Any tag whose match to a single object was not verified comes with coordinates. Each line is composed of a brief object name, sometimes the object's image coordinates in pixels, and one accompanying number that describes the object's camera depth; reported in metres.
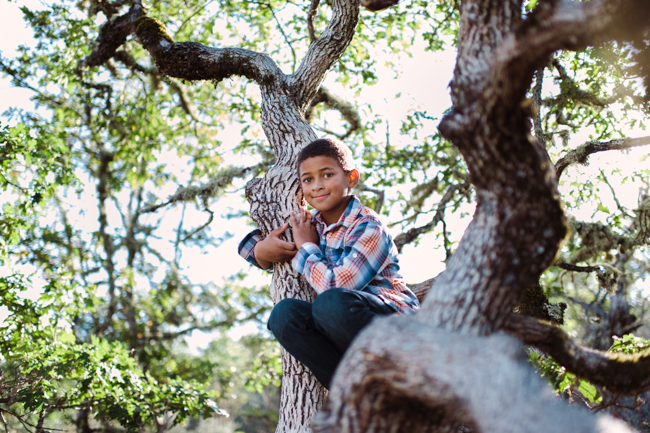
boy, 2.07
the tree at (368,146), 1.37
